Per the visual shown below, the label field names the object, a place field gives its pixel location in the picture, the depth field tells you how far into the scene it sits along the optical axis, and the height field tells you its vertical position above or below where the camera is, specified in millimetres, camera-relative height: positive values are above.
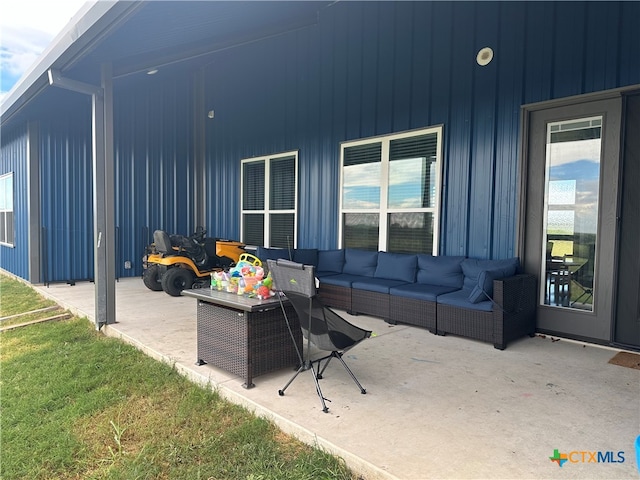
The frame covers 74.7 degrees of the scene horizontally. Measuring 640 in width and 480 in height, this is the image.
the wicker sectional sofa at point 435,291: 3863 -720
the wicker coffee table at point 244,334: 2861 -815
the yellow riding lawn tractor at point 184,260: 6352 -637
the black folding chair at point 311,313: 2623 -602
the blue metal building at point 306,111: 3850 +1525
